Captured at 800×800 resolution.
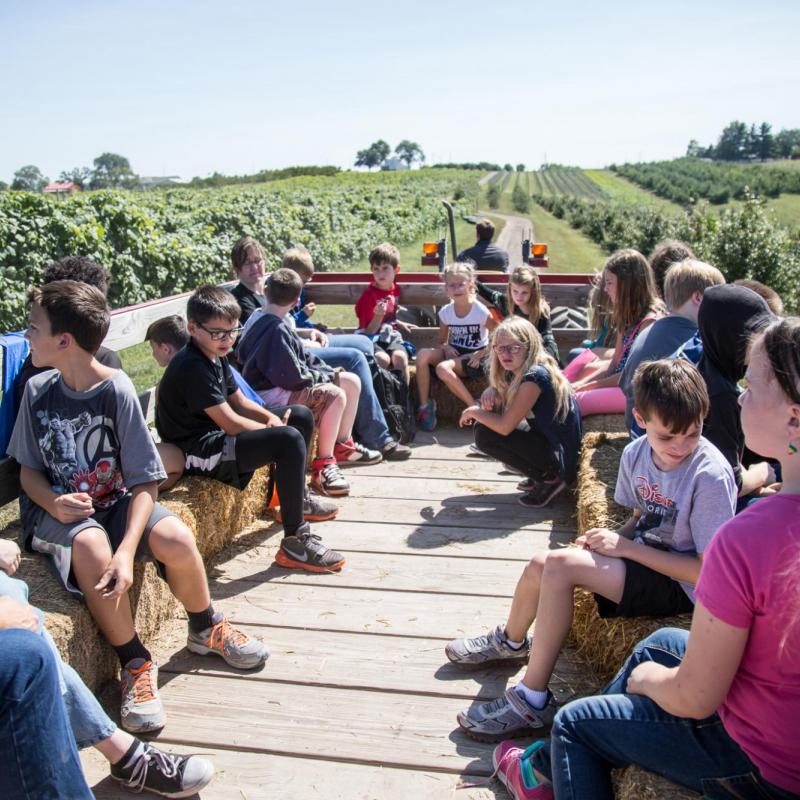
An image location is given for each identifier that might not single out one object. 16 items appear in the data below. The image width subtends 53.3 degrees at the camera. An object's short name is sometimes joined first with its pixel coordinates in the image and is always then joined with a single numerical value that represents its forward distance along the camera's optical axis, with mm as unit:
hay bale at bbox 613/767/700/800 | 1771
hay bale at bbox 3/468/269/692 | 2615
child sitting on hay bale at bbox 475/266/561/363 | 5617
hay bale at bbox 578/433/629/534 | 3281
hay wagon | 2465
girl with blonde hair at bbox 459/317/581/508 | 4371
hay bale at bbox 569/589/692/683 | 2594
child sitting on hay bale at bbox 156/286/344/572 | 3621
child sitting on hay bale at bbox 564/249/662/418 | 4566
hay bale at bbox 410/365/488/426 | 6148
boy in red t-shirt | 6102
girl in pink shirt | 1508
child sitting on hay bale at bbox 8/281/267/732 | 2721
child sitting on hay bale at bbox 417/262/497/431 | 5762
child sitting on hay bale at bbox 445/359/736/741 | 2457
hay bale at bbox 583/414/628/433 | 4719
